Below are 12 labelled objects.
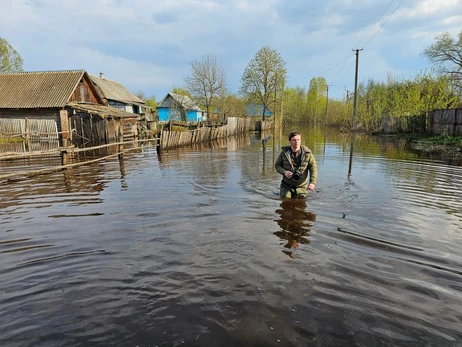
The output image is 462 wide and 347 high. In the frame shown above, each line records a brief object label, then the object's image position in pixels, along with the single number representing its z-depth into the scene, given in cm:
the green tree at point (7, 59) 3856
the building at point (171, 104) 5466
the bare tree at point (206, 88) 4594
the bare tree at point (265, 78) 4666
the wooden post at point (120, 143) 1357
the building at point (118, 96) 3755
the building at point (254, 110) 5439
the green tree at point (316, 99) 8469
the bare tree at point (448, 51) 4012
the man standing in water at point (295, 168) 702
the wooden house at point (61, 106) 2416
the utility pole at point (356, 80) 3603
